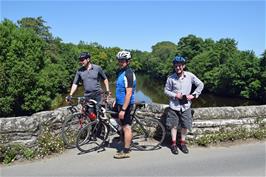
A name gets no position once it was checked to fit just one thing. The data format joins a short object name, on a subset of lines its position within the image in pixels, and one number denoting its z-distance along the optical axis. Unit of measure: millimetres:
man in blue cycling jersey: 5773
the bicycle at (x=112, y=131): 6402
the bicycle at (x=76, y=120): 6492
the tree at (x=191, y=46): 74188
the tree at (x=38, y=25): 54062
